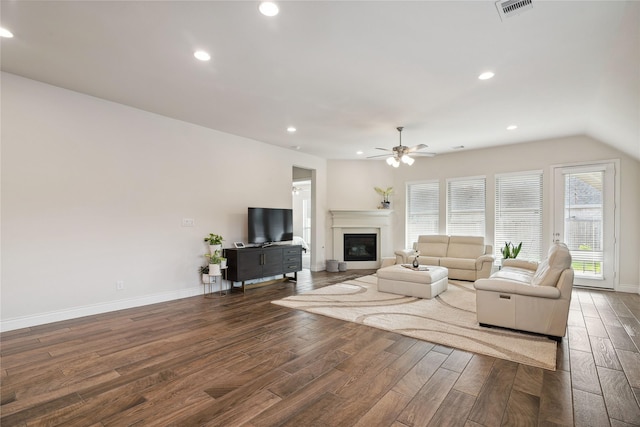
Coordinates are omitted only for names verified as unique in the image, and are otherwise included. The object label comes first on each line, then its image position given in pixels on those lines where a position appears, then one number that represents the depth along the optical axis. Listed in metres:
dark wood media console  5.41
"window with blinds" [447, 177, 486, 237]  7.17
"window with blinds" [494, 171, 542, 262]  6.45
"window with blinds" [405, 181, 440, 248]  7.84
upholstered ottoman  4.94
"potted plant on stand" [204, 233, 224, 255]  5.30
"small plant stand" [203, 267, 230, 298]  5.28
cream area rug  3.03
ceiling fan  5.14
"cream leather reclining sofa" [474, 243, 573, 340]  3.22
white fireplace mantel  8.18
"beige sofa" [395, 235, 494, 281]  6.32
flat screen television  5.93
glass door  5.65
